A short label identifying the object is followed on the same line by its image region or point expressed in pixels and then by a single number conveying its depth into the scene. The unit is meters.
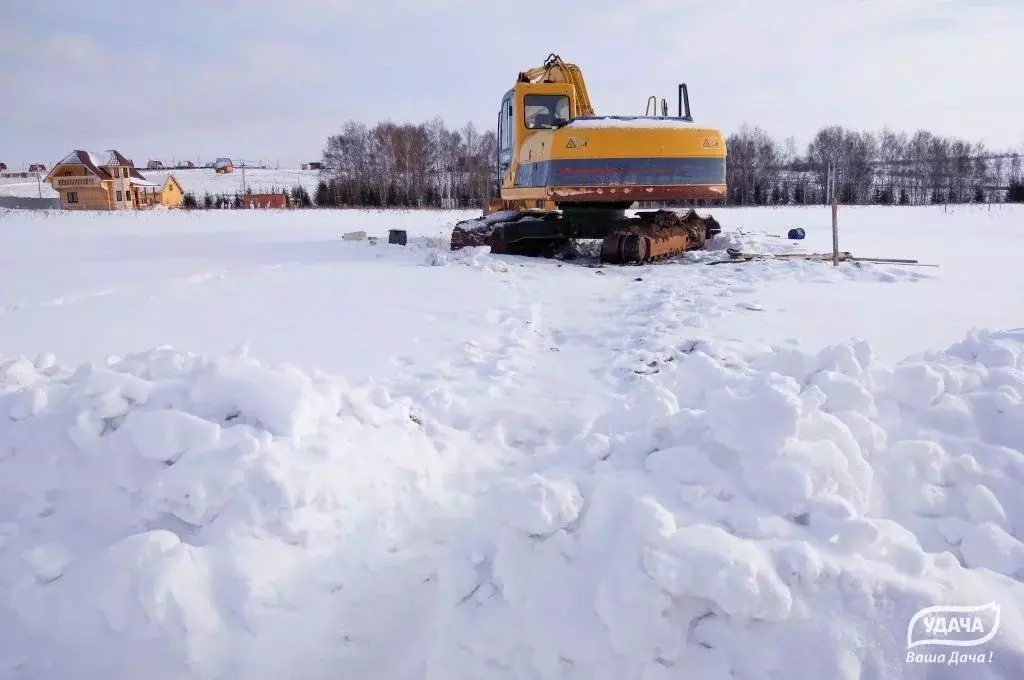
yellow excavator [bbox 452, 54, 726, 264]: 10.16
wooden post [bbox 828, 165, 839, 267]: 9.72
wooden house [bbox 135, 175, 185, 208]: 55.28
